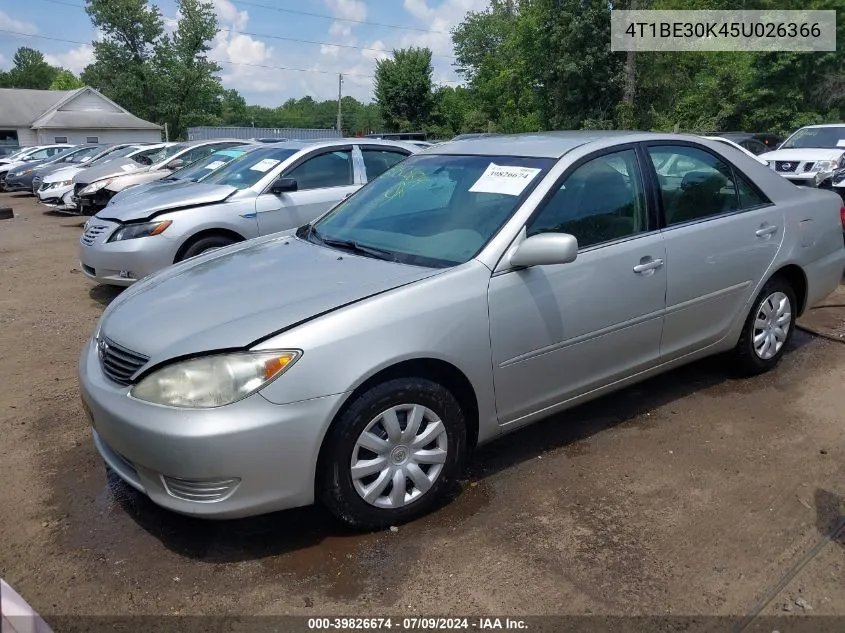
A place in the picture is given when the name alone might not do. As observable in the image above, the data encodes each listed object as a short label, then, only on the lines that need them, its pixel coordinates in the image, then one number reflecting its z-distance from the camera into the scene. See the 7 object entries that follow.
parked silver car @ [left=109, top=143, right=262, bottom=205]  7.98
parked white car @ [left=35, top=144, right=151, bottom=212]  15.08
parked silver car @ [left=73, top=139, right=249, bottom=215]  12.44
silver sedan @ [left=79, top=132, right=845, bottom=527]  2.67
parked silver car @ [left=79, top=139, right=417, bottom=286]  6.52
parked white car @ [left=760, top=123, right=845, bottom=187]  11.31
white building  51.03
